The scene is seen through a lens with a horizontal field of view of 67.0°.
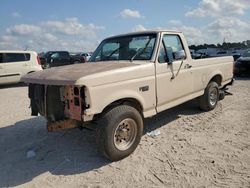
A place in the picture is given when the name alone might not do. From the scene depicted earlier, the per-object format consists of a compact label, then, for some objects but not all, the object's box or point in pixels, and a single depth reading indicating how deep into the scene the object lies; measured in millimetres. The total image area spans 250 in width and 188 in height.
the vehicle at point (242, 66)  9869
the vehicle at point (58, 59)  15828
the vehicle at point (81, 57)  16478
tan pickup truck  2819
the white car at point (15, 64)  9039
